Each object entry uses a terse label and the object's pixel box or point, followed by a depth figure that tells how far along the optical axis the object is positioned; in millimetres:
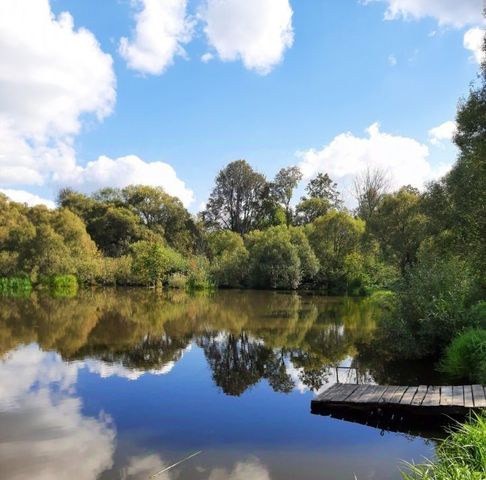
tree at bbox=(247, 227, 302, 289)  42781
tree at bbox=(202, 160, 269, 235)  62719
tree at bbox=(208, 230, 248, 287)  45812
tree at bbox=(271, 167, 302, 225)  62250
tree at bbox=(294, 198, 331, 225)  56781
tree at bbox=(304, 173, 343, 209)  61469
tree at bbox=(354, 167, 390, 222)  51000
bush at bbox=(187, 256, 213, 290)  45344
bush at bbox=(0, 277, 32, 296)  40156
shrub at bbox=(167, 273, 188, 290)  45750
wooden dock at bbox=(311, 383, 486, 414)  8500
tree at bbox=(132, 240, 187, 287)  45844
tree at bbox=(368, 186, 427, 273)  31109
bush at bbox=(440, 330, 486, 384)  10609
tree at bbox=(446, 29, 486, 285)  12695
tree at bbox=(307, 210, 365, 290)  44062
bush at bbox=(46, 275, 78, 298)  42469
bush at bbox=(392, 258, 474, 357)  13102
